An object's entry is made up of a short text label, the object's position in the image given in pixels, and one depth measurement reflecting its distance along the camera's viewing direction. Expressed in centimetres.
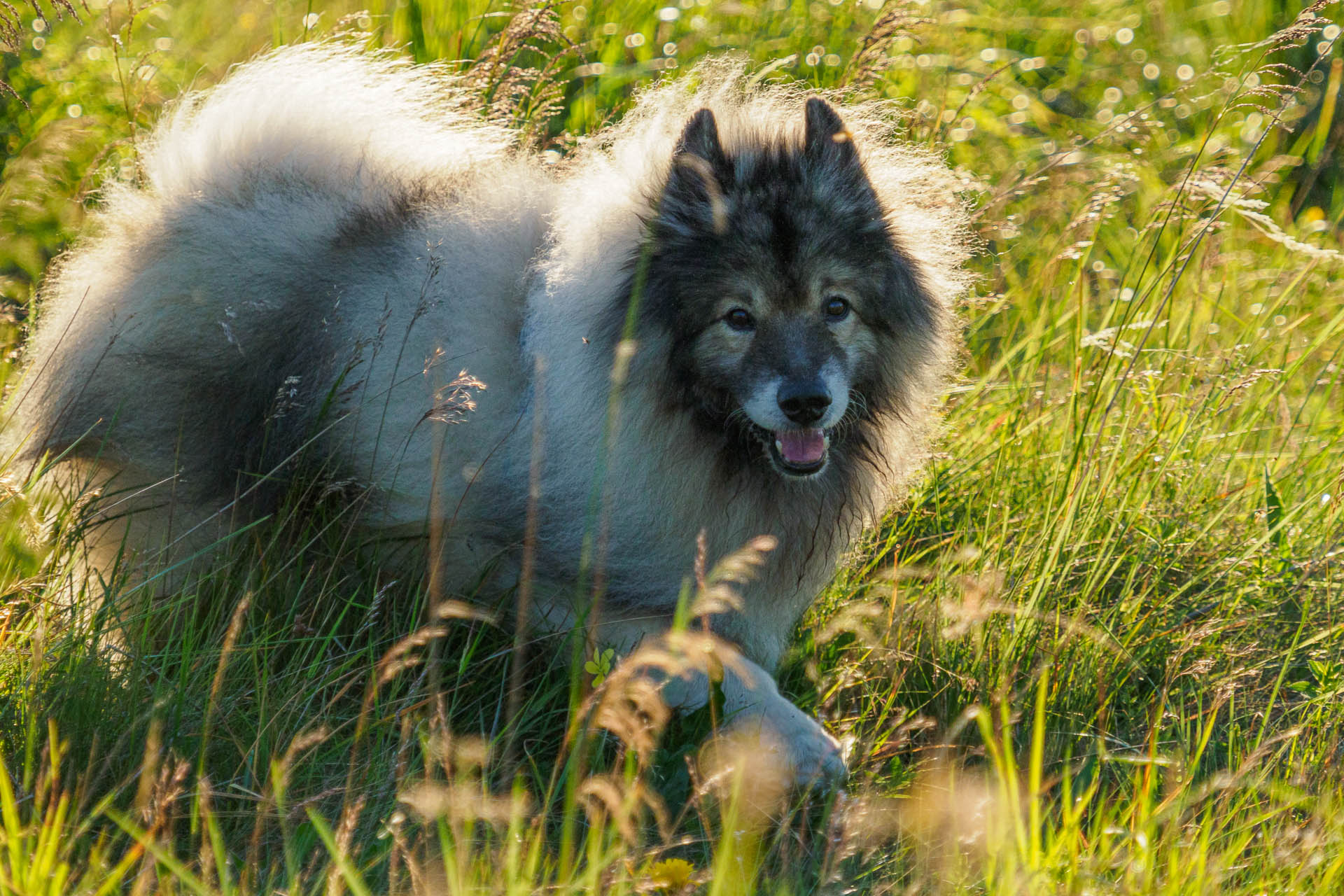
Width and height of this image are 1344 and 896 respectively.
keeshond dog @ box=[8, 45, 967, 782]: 641
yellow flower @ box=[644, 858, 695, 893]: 443
